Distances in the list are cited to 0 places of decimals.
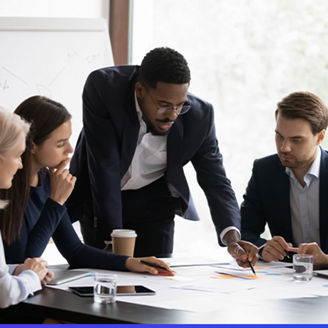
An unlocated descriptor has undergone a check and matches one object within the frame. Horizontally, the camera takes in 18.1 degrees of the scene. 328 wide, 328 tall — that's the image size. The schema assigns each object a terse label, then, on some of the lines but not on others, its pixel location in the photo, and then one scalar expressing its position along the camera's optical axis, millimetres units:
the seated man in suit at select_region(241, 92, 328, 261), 4336
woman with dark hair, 3572
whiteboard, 5897
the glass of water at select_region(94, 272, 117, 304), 2734
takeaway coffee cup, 3805
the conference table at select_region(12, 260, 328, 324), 2485
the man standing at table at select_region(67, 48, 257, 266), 4149
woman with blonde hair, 3026
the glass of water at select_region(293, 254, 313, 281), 3443
